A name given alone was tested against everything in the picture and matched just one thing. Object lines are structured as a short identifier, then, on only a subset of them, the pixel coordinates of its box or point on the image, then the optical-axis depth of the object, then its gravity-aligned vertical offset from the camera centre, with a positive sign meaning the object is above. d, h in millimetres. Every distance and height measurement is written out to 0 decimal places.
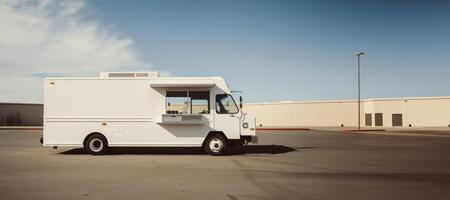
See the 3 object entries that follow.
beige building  46875 +390
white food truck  14492 +87
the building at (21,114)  54156 +191
